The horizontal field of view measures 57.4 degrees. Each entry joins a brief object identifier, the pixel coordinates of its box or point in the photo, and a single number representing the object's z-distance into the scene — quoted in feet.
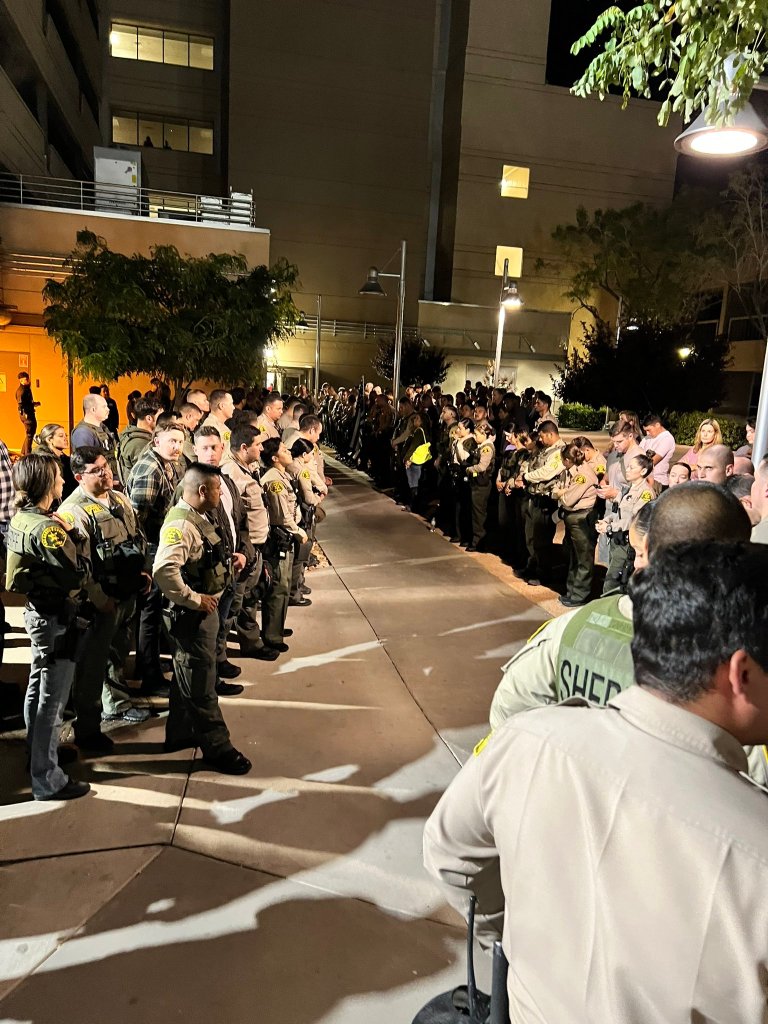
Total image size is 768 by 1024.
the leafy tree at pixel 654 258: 94.27
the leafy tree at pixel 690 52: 12.68
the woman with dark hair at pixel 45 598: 11.88
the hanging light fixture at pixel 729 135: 13.03
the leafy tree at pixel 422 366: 92.12
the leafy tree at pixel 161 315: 38.50
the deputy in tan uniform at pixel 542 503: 26.20
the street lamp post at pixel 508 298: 48.93
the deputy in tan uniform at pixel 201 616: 13.08
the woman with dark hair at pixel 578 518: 24.67
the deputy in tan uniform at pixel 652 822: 3.18
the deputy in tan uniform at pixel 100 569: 13.67
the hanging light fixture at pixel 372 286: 52.49
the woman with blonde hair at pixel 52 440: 18.15
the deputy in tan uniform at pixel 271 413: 25.10
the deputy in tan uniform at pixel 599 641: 6.20
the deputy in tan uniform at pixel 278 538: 19.72
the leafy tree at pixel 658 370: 71.51
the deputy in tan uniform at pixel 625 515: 21.16
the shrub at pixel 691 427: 68.90
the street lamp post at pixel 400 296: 52.75
